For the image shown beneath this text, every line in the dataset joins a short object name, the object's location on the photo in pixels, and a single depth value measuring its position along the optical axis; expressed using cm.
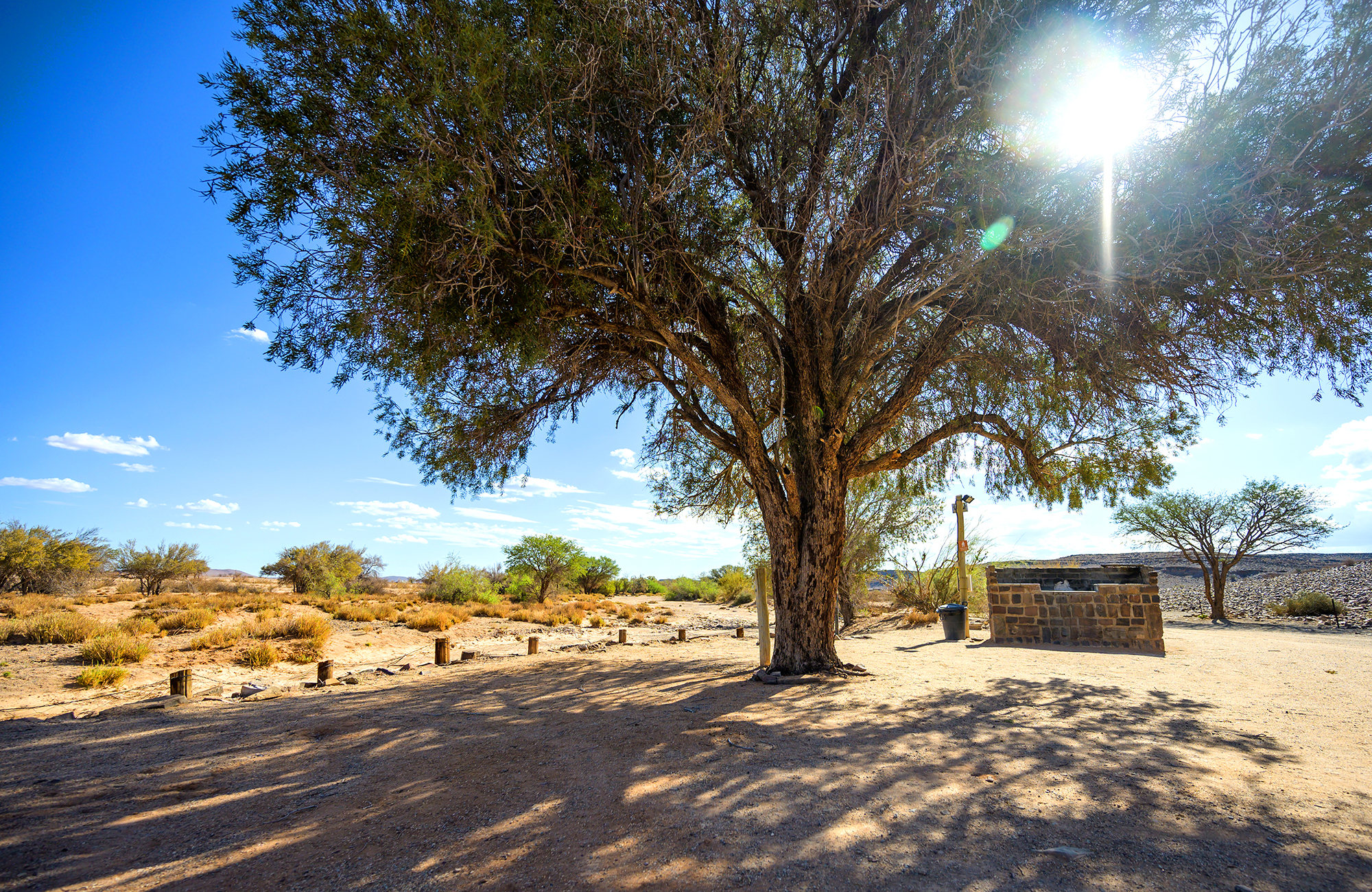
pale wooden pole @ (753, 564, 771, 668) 920
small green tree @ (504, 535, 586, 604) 3198
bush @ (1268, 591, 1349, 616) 2175
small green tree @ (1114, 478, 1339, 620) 2331
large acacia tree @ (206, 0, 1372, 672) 611
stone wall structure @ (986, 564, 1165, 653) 1280
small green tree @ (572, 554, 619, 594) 3738
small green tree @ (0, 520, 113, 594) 2119
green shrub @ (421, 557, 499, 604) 2736
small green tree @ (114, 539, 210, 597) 2438
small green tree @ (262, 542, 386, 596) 2688
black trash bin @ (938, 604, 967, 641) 1439
